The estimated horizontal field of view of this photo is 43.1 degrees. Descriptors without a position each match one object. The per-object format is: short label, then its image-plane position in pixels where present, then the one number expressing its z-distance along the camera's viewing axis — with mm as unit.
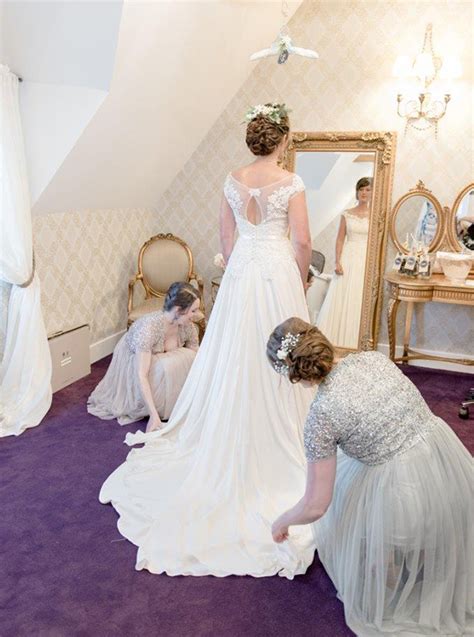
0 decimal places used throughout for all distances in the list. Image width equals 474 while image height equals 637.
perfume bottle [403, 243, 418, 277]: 4344
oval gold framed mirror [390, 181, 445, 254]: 4465
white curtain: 3395
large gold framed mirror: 4535
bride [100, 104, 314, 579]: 2557
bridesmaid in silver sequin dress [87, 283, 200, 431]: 3324
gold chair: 4883
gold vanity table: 4087
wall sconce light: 4191
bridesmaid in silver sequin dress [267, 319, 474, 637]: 1836
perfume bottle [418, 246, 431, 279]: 4324
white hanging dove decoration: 3926
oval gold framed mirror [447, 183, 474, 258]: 4360
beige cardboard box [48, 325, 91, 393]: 4027
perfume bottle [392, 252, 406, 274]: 4430
